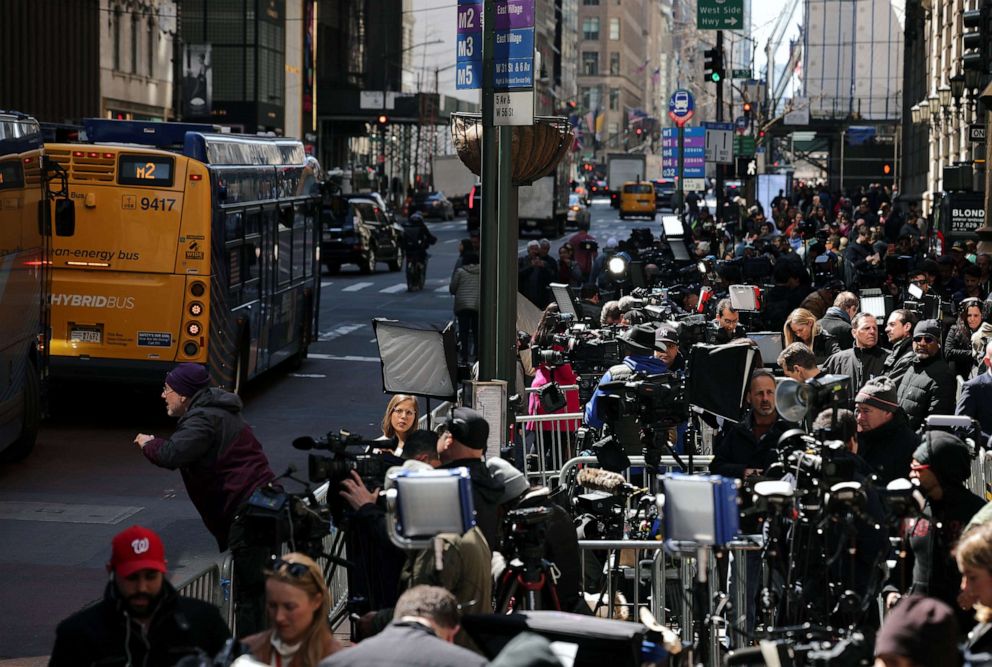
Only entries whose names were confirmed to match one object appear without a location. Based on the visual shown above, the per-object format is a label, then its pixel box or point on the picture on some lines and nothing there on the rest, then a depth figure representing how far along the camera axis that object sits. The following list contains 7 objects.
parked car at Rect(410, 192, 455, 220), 79.81
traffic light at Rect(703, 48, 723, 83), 36.84
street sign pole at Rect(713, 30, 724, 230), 38.34
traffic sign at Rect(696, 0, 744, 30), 36.41
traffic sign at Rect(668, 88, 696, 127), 42.88
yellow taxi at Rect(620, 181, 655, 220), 89.75
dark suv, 42.47
